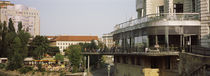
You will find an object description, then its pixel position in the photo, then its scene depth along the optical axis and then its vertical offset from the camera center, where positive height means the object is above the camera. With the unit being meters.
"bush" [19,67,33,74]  59.70 -8.23
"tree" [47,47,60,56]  98.35 -4.67
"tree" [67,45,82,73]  56.47 -4.48
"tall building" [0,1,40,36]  122.05 +16.05
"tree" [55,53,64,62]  70.36 -5.71
